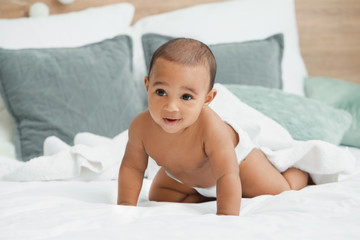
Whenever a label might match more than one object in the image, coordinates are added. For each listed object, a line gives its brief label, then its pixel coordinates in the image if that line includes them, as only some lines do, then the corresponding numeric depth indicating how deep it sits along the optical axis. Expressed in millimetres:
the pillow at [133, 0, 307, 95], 2464
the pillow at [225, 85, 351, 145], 1928
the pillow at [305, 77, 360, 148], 2164
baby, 1334
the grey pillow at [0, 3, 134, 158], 2178
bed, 1236
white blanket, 1615
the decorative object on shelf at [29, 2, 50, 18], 2556
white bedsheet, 1172
